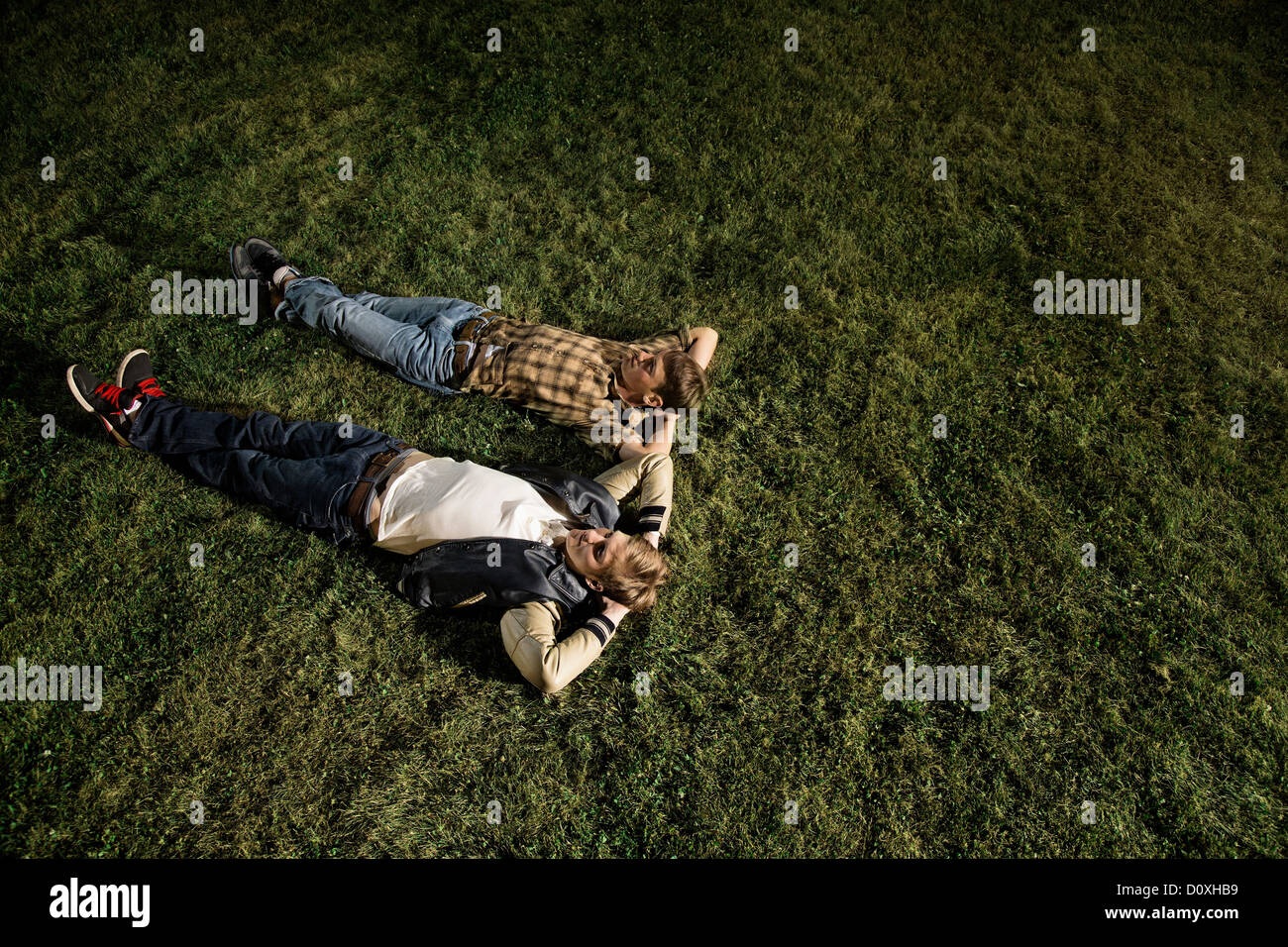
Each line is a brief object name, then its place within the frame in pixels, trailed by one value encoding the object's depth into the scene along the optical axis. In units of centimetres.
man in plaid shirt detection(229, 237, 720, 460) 542
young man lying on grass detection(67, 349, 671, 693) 462
